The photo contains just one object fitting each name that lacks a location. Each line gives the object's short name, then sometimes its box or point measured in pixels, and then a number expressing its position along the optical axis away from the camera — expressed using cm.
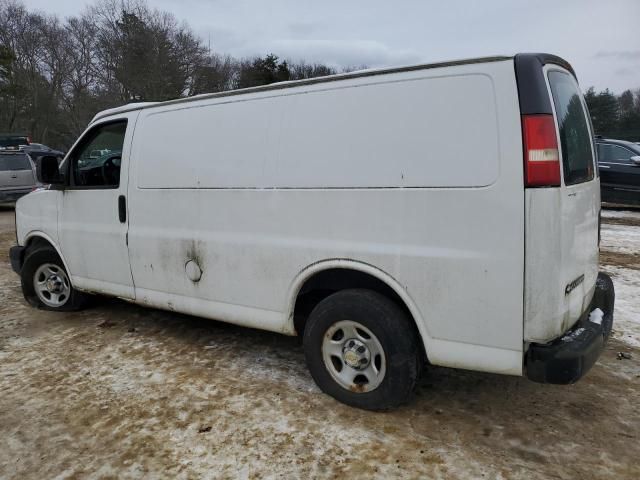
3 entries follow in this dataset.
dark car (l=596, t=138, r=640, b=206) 1140
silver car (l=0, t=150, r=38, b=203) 1400
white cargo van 252
